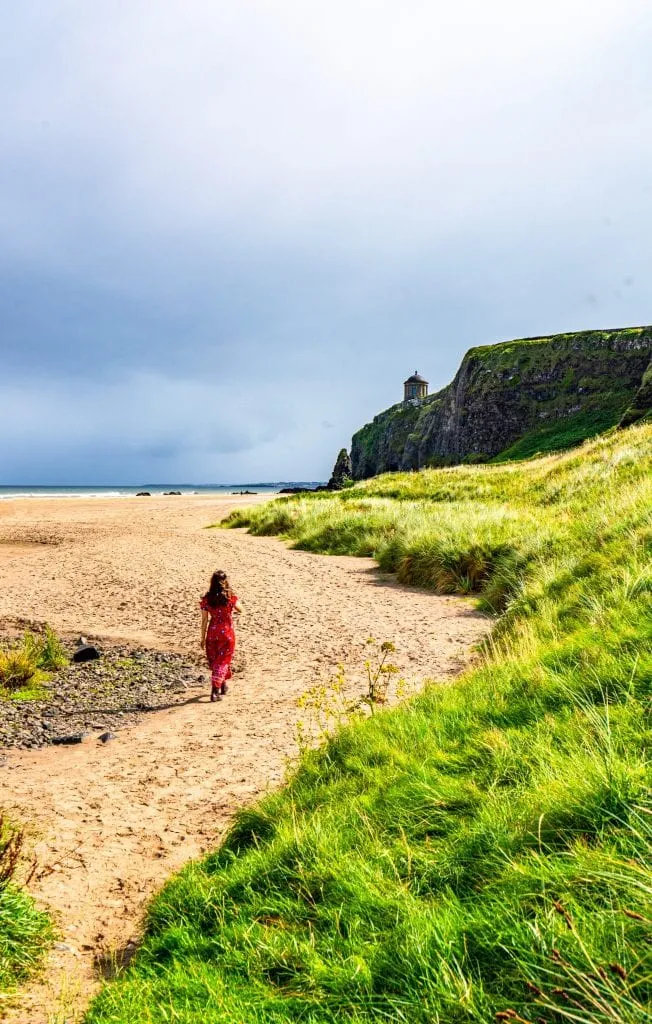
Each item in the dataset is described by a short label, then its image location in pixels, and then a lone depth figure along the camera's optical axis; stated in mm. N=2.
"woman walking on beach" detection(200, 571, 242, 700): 7495
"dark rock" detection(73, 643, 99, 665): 8820
